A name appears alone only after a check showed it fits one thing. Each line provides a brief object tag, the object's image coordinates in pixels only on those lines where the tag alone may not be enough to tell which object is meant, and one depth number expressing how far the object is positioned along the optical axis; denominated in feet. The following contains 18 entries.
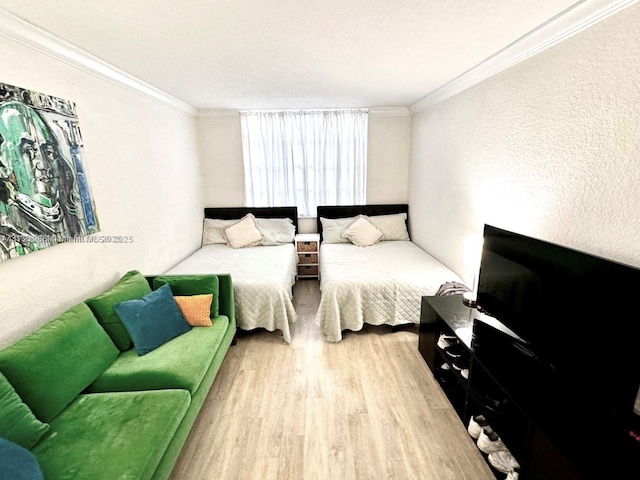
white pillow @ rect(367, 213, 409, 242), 14.39
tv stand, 3.94
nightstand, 14.35
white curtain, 14.34
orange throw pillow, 7.88
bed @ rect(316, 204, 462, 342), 9.59
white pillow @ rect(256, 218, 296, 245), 14.06
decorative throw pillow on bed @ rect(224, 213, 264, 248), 13.73
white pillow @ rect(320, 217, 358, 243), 14.26
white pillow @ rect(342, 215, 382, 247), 13.73
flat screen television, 3.89
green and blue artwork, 5.34
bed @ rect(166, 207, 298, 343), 9.52
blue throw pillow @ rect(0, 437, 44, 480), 3.50
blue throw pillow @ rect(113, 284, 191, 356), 6.72
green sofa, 4.34
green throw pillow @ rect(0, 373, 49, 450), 4.20
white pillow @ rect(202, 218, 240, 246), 14.33
